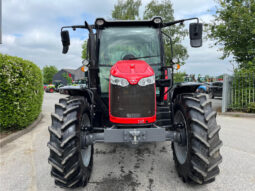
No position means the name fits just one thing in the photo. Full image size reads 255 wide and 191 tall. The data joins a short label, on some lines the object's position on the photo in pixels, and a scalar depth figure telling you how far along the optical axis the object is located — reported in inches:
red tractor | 87.0
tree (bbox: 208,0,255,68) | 345.7
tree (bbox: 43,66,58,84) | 2989.7
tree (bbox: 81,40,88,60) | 1254.4
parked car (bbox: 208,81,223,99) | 621.2
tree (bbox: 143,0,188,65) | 1062.4
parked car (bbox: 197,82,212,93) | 868.0
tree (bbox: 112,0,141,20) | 1080.9
